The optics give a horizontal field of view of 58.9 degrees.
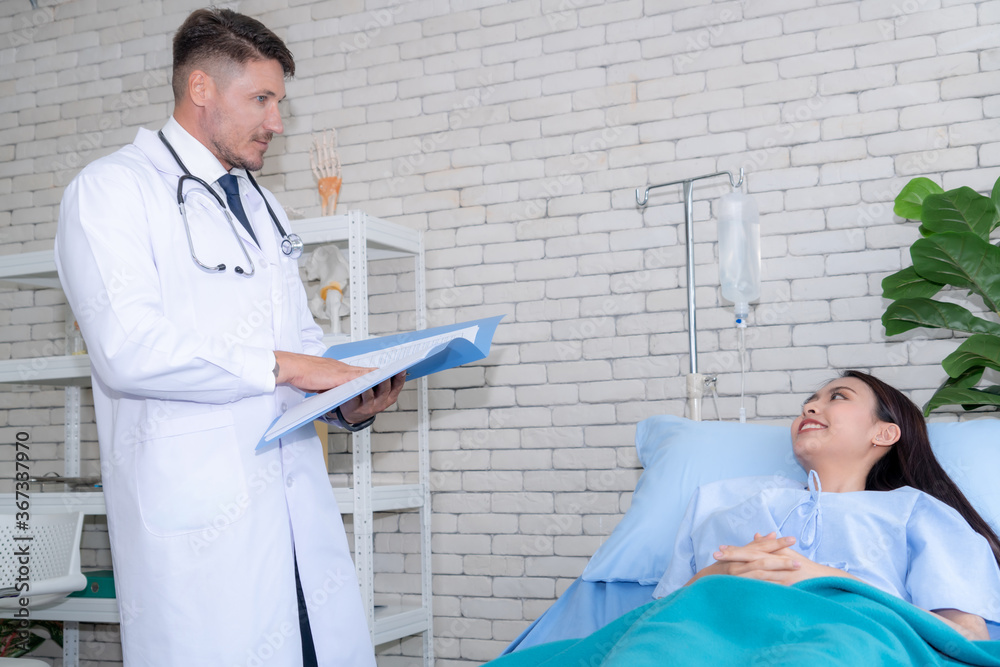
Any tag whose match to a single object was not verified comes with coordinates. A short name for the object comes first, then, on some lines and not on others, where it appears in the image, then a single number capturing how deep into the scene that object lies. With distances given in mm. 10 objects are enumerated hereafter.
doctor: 1475
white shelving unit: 2742
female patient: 1585
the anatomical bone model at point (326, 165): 3096
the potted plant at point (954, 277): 2195
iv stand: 2557
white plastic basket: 2494
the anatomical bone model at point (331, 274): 2957
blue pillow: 1977
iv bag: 2631
